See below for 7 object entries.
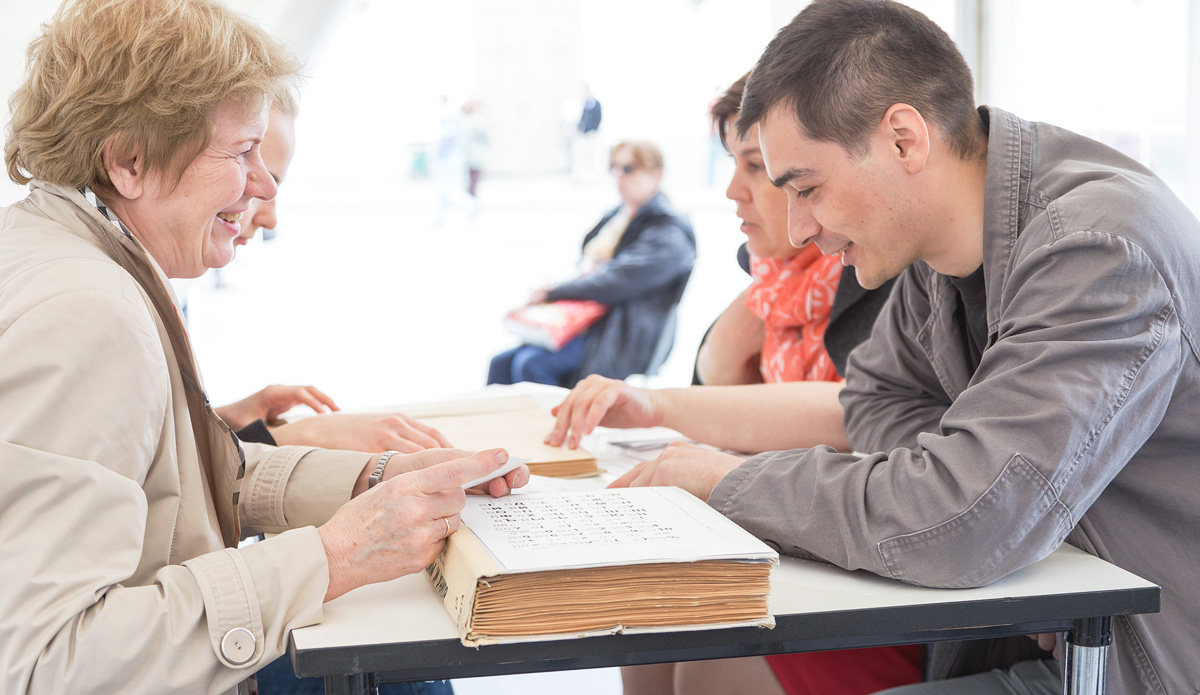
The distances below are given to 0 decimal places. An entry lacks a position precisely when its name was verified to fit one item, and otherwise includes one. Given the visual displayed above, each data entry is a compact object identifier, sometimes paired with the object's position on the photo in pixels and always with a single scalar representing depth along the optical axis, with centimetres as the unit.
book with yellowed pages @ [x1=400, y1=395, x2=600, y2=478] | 156
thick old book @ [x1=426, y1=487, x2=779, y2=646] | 92
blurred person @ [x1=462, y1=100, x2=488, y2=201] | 1008
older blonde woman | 89
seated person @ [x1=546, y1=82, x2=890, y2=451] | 180
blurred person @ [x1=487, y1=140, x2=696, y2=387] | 439
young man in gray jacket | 104
